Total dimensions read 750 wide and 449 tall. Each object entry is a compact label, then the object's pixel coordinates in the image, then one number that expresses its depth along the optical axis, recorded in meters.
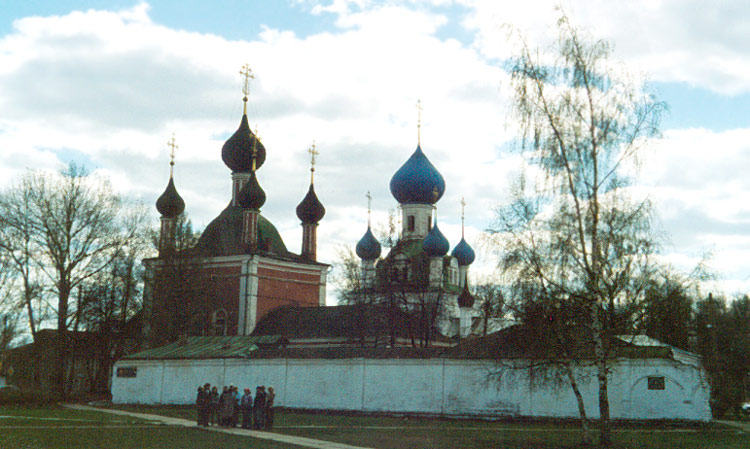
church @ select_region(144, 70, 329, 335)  56.34
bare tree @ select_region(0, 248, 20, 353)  41.64
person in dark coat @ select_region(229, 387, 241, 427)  26.17
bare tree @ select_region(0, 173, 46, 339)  41.44
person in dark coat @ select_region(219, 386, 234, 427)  26.14
